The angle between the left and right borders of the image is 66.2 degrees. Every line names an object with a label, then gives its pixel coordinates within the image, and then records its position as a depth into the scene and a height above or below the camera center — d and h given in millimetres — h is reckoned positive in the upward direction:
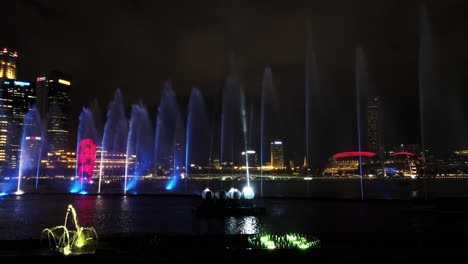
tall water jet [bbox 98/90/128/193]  122744 +6402
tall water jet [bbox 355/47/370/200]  40734 +7225
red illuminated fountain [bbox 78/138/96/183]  74000 +3084
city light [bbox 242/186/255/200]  32084 -1984
